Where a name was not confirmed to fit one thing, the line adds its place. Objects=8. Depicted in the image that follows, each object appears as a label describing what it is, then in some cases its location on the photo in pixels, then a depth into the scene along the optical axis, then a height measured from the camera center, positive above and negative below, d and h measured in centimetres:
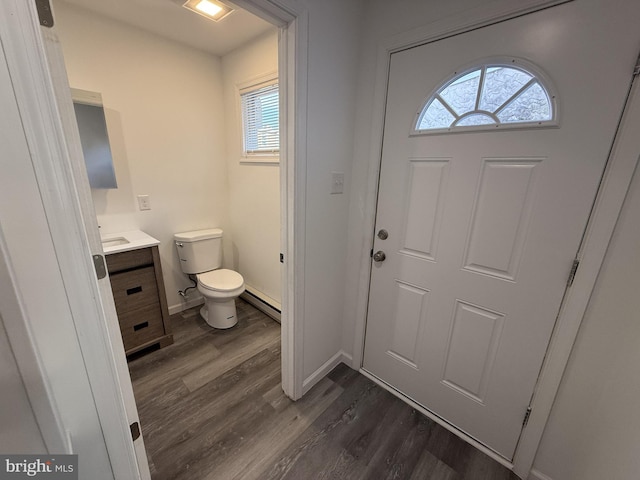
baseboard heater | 239 -128
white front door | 91 -17
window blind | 200 +42
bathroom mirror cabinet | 166 +18
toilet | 210 -91
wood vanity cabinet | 167 -88
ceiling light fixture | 152 +95
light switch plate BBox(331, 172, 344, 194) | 145 -5
